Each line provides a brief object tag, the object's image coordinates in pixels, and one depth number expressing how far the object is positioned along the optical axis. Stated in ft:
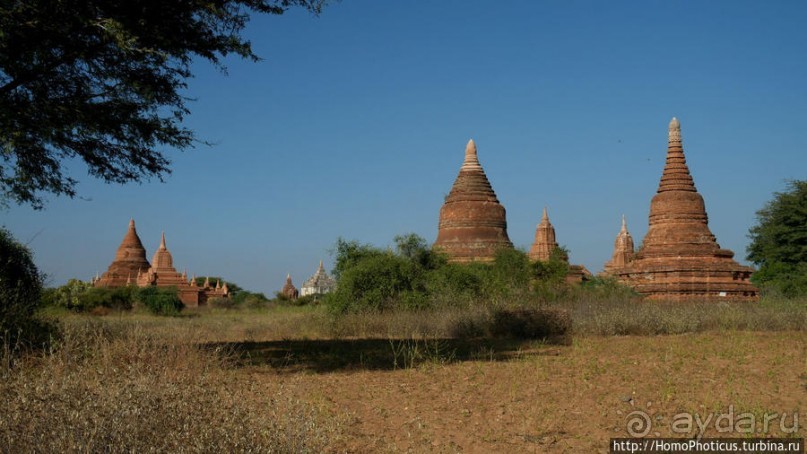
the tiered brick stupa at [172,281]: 133.49
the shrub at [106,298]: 106.01
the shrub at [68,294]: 93.60
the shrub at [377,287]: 61.05
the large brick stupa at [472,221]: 105.50
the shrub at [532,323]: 43.29
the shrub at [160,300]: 106.42
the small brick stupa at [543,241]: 132.67
